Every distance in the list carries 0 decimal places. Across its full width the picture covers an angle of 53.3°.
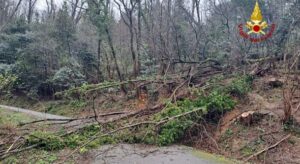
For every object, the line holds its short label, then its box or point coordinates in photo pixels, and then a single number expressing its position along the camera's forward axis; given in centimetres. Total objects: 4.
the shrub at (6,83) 823
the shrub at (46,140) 653
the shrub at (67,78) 1562
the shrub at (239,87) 862
